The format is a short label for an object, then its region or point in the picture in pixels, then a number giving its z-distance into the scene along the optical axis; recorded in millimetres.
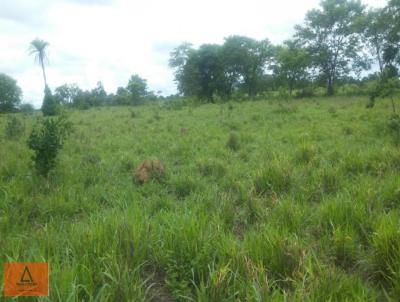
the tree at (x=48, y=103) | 24322
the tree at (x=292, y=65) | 30391
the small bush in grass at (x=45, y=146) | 4906
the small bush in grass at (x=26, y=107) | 32125
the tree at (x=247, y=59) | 38781
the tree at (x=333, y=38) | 30359
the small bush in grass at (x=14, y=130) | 10005
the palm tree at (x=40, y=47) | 35844
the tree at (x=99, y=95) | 44572
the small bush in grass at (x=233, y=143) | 7109
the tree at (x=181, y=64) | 42906
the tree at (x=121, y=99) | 42644
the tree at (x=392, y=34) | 22594
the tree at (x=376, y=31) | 24138
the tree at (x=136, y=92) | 40941
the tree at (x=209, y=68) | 39344
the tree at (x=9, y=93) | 47281
